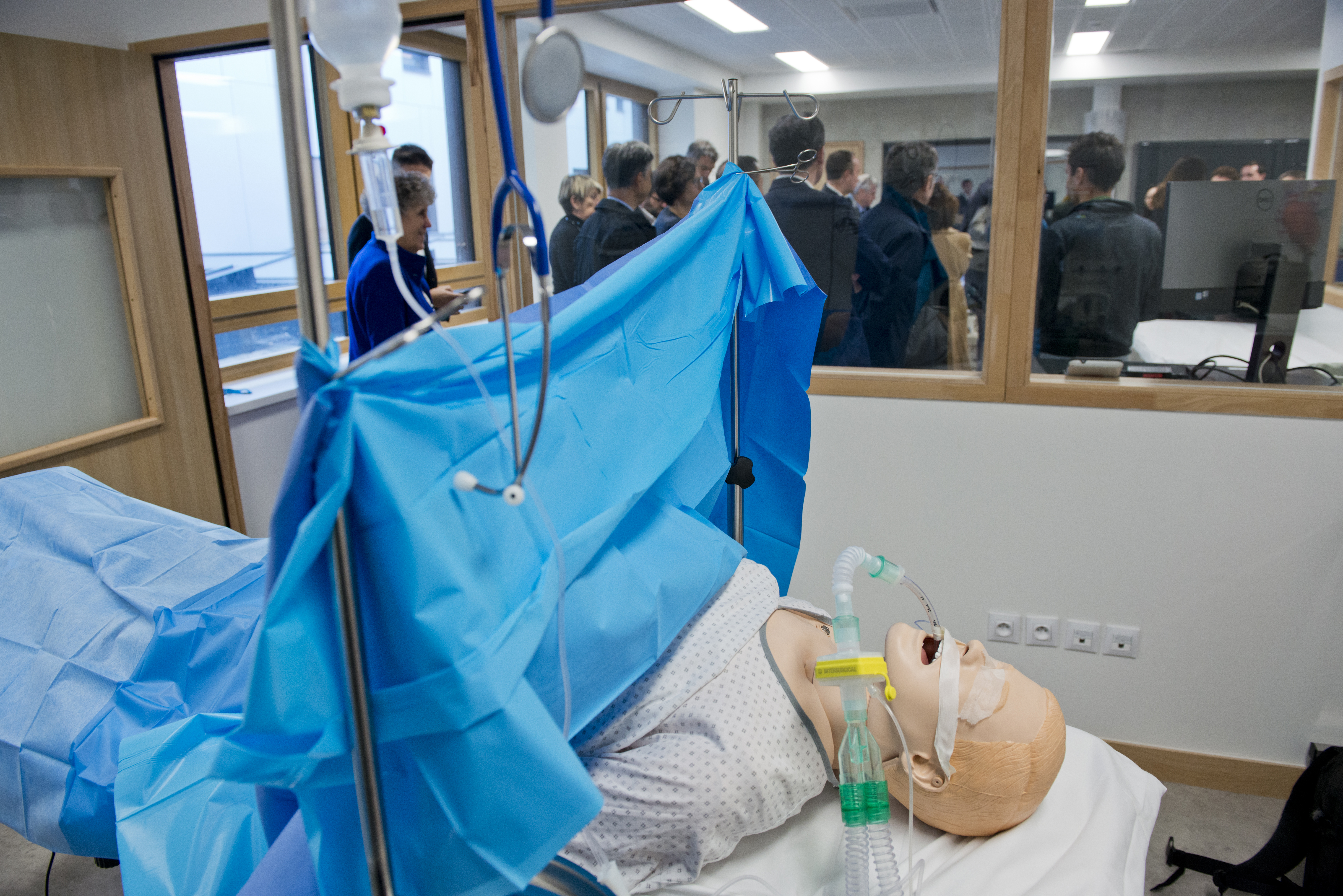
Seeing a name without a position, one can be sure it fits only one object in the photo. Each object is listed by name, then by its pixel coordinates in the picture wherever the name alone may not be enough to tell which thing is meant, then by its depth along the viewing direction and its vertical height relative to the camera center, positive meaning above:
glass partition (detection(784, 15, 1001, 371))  2.08 +0.05
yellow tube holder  1.08 -0.56
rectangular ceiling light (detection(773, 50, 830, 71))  2.20 +0.41
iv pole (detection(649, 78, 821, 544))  1.56 -0.35
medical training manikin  1.11 -0.71
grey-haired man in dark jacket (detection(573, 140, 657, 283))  2.53 +0.04
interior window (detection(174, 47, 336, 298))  3.46 +0.28
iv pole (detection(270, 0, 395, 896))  0.62 -0.06
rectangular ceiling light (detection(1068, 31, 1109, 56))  1.97 +0.39
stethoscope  0.68 +0.09
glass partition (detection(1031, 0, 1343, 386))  1.93 -0.02
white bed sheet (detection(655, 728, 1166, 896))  1.15 -0.87
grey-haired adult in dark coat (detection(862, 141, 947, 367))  2.21 -0.07
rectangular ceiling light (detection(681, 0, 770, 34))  2.20 +0.54
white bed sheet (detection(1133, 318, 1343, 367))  2.04 -0.30
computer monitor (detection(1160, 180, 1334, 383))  1.95 -0.09
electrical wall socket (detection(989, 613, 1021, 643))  2.20 -1.03
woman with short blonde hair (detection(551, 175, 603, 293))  2.75 +0.03
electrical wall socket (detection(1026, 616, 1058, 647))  2.17 -1.02
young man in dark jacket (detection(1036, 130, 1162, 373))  2.06 -0.13
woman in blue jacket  2.30 -0.15
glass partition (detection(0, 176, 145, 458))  2.35 -0.22
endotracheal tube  1.10 -0.71
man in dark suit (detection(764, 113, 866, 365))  2.32 -0.03
